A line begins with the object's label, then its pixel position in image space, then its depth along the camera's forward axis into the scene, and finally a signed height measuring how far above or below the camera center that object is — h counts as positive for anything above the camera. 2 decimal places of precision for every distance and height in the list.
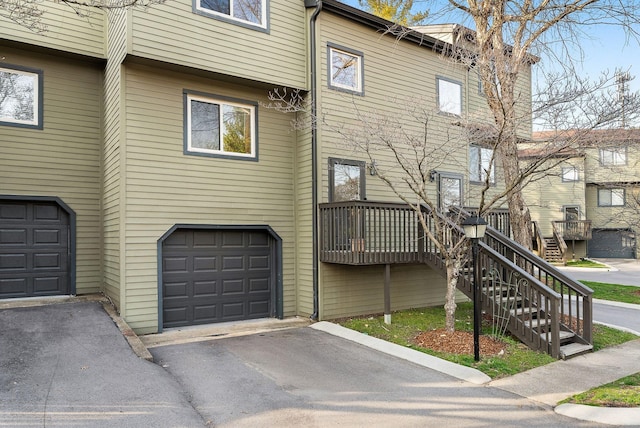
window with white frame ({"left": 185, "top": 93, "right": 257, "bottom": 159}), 8.44 +1.82
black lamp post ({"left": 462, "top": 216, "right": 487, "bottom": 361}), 6.25 -0.32
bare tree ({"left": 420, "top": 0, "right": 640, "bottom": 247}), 8.18 +3.62
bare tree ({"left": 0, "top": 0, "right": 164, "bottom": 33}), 6.68 +3.86
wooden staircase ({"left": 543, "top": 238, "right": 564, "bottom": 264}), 23.00 -2.08
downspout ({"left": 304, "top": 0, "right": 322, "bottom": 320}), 9.07 +1.29
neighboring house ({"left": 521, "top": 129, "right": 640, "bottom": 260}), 24.67 +0.13
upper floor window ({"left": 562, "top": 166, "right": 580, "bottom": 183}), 24.98 +2.24
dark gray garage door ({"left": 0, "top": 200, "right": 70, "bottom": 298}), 8.04 -0.59
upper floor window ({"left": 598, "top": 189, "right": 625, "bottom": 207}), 26.50 +0.90
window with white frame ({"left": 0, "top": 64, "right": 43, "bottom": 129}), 8.00 +2.28
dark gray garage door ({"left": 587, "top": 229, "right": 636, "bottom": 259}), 26.67 -1.90
